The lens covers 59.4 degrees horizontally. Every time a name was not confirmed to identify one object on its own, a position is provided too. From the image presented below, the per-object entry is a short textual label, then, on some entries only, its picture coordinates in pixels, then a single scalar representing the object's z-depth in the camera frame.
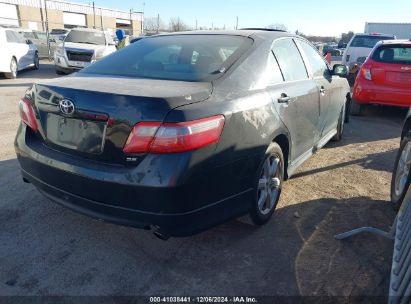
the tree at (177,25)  63.16
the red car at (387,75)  6.73
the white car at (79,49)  13.04
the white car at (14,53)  11.92
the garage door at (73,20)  47.41
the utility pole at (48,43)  19.85
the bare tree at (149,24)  57.67
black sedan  2.19
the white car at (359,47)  12.26
